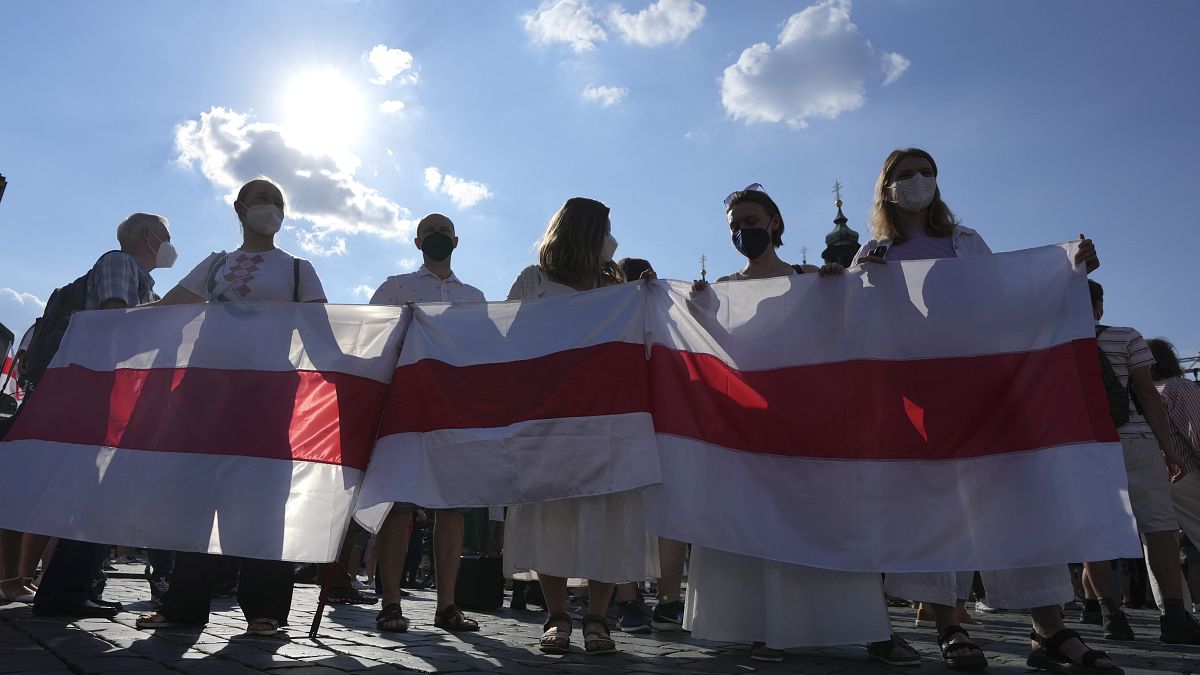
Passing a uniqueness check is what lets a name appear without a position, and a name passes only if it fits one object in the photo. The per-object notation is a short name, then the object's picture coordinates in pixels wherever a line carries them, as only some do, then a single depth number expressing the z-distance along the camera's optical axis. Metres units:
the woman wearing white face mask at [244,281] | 4.16
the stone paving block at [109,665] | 2.89
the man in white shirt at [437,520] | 4.62
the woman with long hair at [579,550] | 3.86
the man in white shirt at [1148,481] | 4.93
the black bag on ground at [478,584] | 6.52
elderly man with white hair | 4.46
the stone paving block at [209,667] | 2.93
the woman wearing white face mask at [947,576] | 3.50
